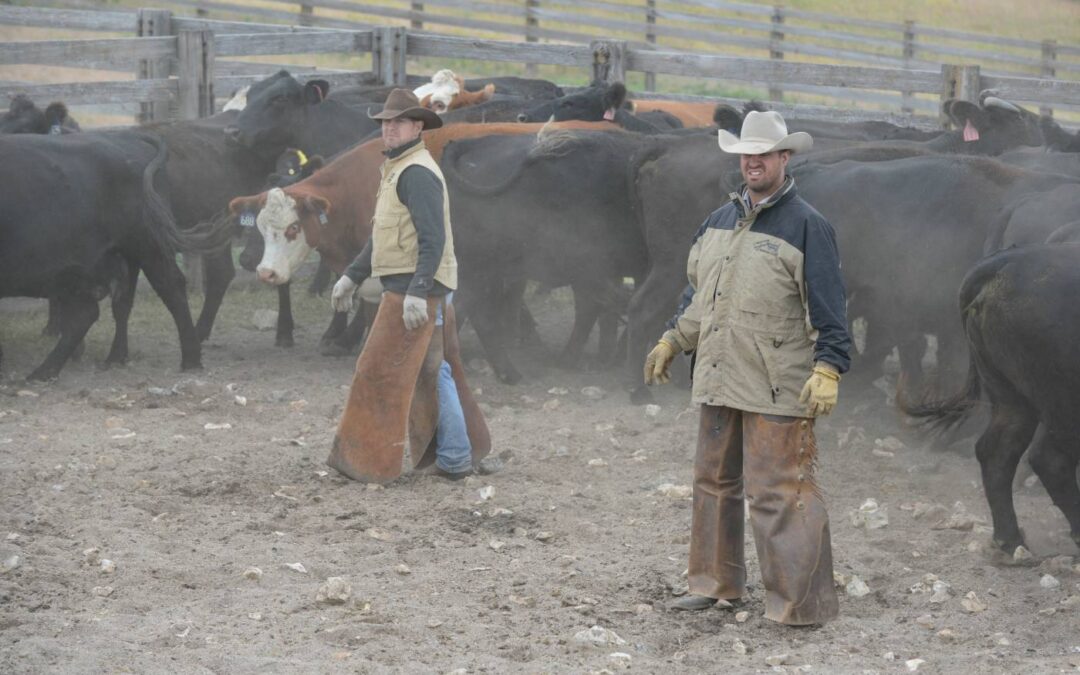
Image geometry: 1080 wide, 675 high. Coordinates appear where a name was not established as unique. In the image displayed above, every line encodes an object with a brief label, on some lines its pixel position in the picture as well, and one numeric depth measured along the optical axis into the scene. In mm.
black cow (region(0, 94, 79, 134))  23766
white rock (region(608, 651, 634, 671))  10341
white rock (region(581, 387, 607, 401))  20125
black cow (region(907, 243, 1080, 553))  12328
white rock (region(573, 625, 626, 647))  10734
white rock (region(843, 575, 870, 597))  11992
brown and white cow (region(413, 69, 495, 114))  28453
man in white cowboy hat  10984
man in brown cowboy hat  14891
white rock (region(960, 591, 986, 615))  11547
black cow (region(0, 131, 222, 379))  19906
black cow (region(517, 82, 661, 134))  24547
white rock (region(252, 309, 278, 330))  24703
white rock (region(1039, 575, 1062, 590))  12219
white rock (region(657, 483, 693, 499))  14937
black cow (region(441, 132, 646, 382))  21125
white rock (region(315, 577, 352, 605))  11547
